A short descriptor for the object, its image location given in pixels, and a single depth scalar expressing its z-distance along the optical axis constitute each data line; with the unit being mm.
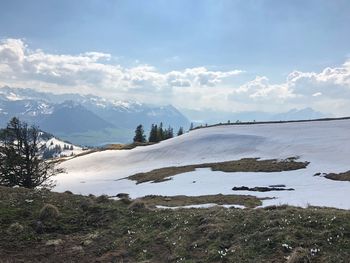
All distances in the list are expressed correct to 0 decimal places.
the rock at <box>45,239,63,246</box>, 15695
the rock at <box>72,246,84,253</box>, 14984
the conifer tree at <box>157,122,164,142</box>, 135800
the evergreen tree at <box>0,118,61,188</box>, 41531
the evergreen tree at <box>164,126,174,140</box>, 148650
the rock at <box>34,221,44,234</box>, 17022
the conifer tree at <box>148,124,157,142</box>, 135175
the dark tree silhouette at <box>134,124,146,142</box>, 140625
